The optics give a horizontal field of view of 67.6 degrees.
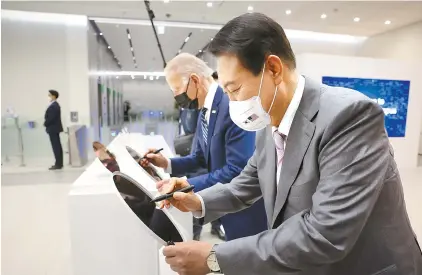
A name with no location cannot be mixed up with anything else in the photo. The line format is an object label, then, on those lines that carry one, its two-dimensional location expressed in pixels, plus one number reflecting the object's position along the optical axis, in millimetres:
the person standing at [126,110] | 10441
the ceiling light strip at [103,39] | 7495
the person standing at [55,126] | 6031
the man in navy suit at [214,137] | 1423
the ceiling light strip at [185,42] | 8538
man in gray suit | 635
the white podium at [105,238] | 1253
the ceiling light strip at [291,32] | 7223
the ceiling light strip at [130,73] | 10231
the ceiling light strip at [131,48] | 8480
